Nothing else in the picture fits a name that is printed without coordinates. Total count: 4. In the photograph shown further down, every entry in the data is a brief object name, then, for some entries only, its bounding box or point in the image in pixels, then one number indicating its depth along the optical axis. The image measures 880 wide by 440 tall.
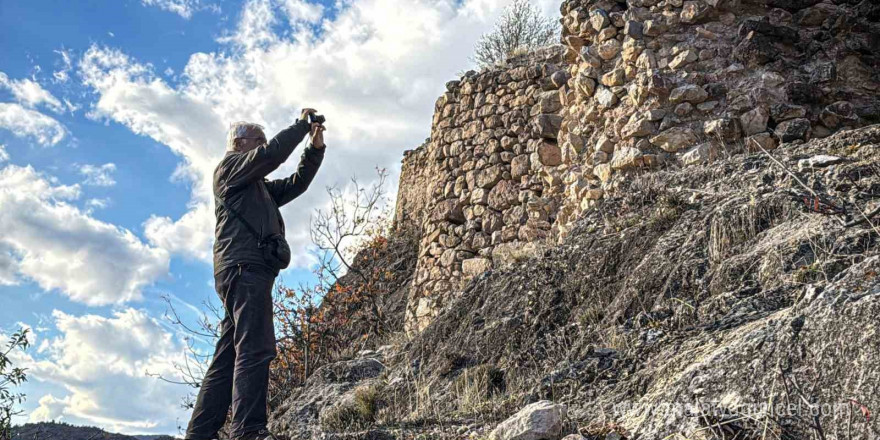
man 3.90
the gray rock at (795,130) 5.91
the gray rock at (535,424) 3.10
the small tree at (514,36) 14.60
